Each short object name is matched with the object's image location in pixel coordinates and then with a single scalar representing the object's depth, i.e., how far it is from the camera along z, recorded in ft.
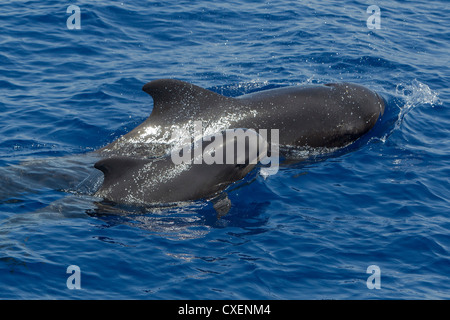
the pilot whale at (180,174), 48.73
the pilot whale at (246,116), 55.57
